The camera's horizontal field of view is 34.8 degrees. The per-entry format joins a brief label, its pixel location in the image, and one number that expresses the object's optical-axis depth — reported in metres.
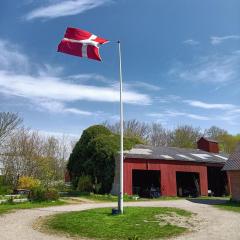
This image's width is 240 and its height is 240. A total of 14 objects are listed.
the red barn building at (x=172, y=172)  33.69
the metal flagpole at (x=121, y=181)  18.44
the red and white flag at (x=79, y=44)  18.17
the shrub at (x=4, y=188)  31.93
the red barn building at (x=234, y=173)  27.86
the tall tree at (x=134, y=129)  69.19
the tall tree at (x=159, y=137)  74.75
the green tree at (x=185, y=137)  68.96
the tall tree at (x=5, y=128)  43.06
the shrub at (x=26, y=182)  33.22
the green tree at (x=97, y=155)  33.78
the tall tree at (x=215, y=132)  78.31
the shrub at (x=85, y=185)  33.78
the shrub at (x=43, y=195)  25.95
